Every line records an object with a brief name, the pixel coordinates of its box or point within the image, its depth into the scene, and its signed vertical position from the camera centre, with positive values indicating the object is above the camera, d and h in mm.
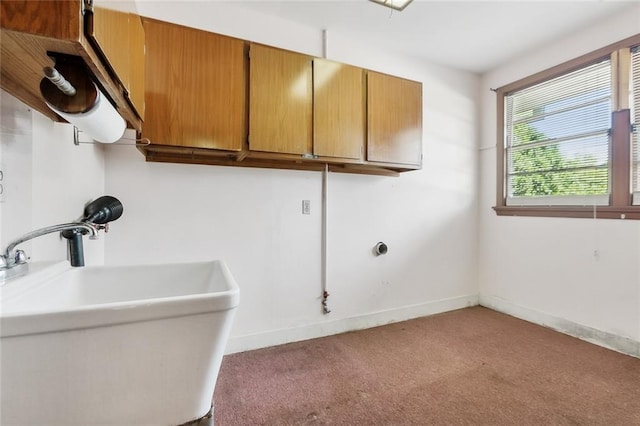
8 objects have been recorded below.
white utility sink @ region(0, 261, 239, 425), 545 -313
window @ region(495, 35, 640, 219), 2188 +622
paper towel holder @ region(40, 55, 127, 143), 789 +329
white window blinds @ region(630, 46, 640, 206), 2154 +653
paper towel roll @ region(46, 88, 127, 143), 841 +288
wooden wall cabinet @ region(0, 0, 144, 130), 604 +394
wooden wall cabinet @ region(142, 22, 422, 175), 1619 +683
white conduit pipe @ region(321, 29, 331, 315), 2402 -124
